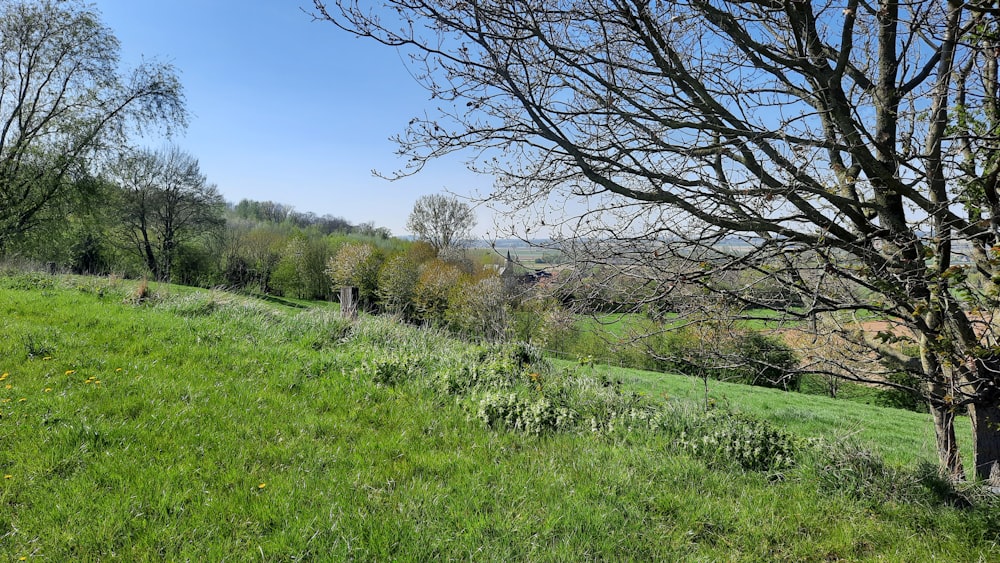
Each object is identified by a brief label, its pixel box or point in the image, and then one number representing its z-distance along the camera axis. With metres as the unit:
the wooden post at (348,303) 8.59
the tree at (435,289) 28.47
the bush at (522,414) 4.40
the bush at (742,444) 3.86
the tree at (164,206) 28.61
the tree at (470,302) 21.62
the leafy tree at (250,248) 33.66
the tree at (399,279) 31.22
